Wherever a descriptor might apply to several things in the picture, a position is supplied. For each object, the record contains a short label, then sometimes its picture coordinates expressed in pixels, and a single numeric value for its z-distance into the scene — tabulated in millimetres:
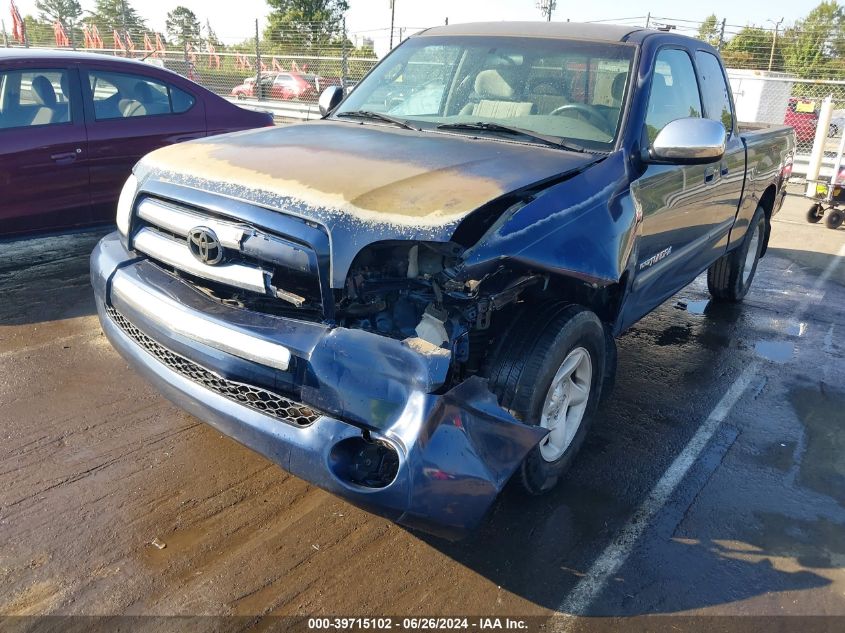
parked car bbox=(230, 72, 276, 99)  20531
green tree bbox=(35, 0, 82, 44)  63438
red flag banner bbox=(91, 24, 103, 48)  26812
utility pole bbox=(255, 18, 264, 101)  19141
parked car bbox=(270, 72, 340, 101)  20328
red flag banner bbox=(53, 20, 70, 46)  25683
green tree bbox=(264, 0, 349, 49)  51262
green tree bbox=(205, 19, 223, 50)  22516
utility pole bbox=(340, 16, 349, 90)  17344
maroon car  5539
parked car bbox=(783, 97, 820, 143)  15684
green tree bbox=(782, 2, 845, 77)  21469
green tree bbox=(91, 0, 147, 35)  52428
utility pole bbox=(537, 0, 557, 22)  30031
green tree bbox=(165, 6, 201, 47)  21453
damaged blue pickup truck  2328
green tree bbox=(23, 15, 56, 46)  27531
